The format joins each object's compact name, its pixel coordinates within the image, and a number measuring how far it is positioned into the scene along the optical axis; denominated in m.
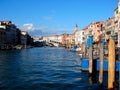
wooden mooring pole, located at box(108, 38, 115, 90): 6.12
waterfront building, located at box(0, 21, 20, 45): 55.23
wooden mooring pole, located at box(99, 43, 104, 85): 7.90
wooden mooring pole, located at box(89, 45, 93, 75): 9.92
